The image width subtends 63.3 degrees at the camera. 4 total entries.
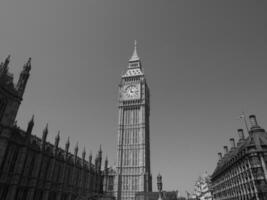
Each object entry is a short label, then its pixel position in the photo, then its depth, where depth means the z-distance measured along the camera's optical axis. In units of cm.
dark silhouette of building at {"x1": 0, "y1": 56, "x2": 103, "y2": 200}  3297
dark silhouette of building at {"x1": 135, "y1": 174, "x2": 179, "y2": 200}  5228
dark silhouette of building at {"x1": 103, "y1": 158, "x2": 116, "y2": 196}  6825
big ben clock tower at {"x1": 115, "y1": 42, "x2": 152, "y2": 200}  7319
